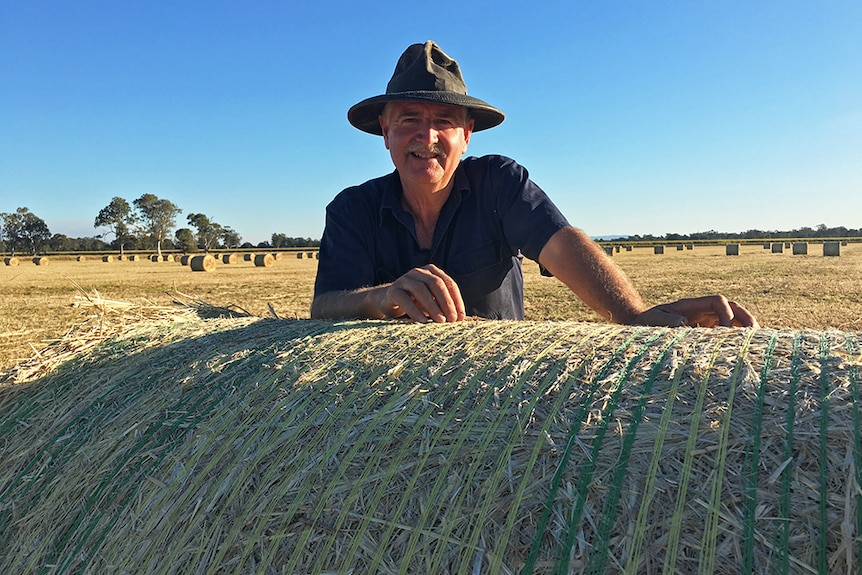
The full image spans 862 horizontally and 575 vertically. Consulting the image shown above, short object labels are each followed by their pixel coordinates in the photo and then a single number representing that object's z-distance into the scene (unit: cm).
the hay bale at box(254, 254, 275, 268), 3716
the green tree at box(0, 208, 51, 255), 8531
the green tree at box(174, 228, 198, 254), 9888
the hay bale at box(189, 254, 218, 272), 3331
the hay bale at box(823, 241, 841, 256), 3334
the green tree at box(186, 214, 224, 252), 9900
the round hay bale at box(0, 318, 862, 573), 120
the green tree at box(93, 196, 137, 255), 8631
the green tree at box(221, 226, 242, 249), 10900
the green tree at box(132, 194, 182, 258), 8869
